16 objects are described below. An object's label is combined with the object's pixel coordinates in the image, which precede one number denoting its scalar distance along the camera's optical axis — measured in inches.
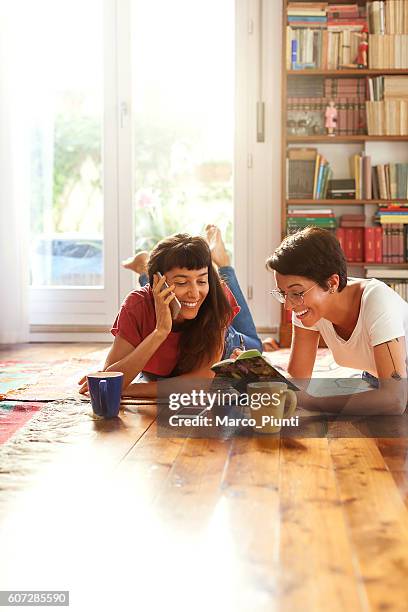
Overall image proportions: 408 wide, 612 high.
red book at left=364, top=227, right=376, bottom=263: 192.1
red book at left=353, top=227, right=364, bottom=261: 193.9
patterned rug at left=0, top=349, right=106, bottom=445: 75.7
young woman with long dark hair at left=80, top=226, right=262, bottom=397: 84.9
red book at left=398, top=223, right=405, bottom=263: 192.2
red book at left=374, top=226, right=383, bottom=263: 192.1
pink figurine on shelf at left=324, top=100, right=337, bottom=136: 192.5
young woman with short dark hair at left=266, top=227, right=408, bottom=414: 67.3
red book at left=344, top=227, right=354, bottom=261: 193.8
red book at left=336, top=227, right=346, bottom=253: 193.3
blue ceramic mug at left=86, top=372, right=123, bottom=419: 67.2
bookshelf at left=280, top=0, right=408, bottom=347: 189.0
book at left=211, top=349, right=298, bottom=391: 62.3
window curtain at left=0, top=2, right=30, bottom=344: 197.8
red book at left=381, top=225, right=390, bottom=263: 192.2
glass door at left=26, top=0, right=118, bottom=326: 205.9
